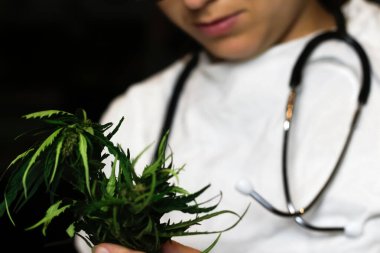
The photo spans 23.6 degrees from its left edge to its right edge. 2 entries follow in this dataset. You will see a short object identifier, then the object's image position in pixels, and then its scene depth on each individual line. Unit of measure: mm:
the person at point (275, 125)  860
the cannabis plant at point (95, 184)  608
